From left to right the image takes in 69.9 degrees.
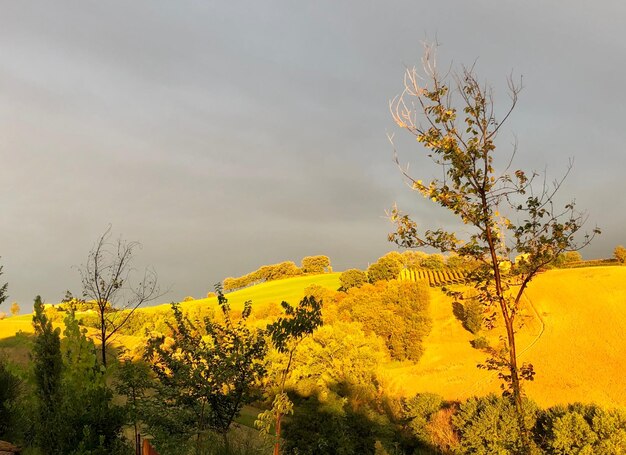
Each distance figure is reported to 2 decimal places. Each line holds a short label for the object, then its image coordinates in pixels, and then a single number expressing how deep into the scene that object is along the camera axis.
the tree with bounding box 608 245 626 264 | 78.56
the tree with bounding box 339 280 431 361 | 57.22
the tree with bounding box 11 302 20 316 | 87.75
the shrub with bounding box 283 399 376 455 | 31.41
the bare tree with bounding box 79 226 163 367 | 18.75
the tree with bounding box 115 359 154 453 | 12.60
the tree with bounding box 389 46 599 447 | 9.57
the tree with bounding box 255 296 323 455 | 10.60
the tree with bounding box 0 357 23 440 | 12.80
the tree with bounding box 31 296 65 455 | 9.73
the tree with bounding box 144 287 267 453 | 11.96
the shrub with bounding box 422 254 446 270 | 87.81
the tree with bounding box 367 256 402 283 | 85.62
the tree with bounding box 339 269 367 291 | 87.94
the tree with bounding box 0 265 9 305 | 17.31
